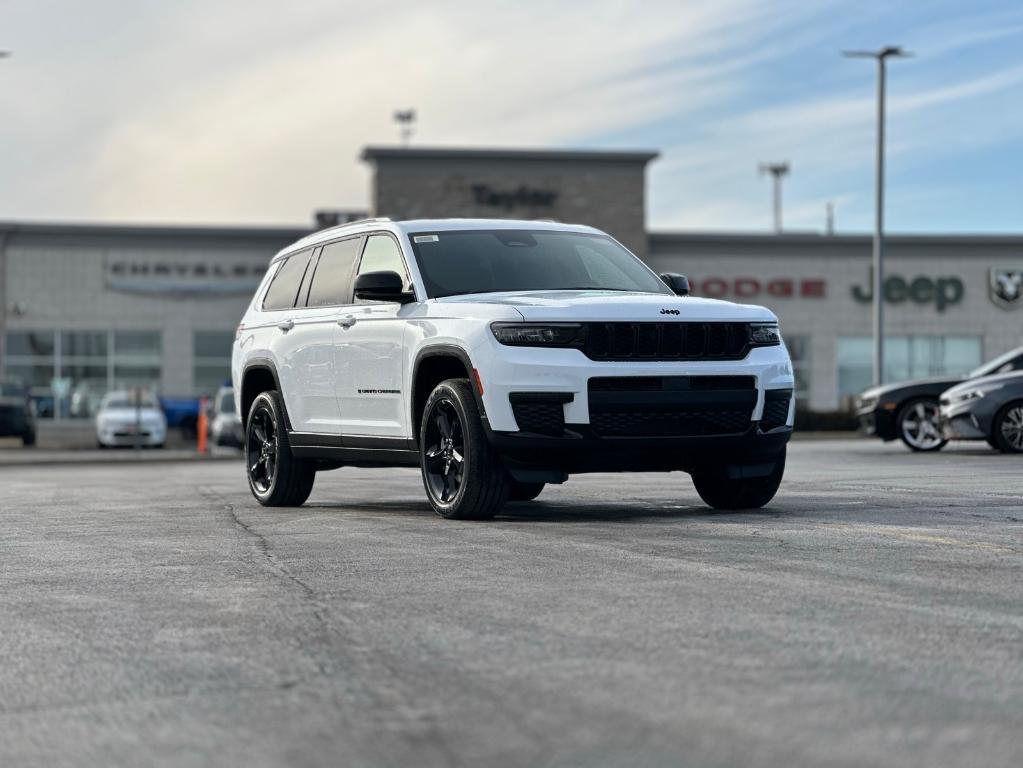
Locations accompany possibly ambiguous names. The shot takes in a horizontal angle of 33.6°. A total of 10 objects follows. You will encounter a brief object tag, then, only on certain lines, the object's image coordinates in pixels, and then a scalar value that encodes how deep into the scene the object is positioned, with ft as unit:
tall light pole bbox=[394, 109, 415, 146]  211.00
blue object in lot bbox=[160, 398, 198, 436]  159.07
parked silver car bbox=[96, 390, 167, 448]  134.62
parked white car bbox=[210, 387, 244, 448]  117.70
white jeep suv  32.42
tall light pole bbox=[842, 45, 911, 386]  121.19
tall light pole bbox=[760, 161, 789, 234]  293.43
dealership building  179.11
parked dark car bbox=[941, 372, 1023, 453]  63.87
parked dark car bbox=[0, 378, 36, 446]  132.87
